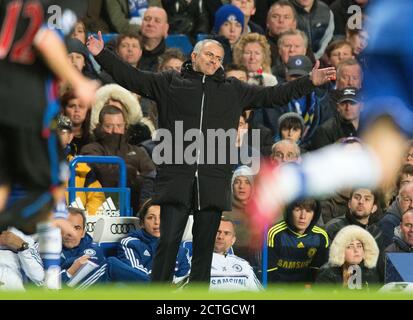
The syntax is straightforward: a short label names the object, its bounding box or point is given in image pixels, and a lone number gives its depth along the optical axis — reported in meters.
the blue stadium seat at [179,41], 16.83
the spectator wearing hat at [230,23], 16.58
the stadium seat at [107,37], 16.19
